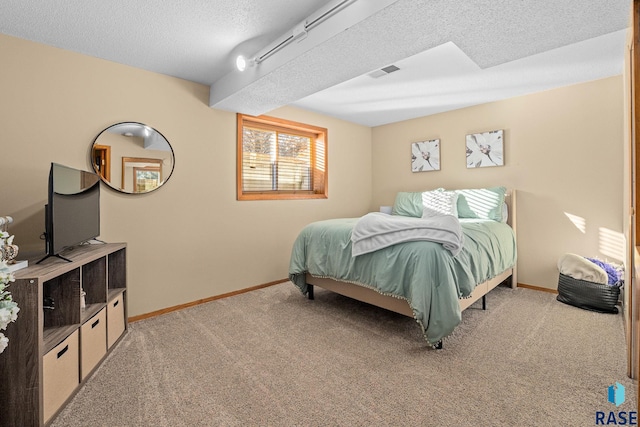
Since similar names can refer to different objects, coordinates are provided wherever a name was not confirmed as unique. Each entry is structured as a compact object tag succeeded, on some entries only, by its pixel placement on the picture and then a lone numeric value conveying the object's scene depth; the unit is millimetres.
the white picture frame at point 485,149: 3607
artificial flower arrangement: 1009
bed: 2012
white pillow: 3562
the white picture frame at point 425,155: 4176
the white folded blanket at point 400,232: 2107
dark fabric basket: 2619
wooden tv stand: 1338
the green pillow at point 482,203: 3350
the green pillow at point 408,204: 3886
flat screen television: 1674
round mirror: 2525
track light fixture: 1788
